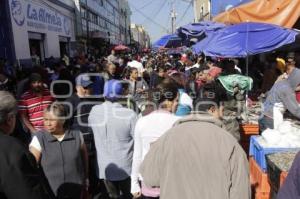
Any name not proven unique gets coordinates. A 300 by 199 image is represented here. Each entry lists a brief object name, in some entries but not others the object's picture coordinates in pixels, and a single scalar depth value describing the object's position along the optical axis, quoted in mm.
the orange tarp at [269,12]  7211
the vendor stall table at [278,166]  3633
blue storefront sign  14594
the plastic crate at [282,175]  3547
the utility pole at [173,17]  53438
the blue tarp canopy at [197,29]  12217
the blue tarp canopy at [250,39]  6363
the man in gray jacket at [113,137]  4141
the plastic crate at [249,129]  6340
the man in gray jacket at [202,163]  2547
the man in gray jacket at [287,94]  4930
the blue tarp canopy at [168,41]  18008
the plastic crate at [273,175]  3705
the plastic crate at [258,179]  4415
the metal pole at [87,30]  33600
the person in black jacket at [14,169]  2207
